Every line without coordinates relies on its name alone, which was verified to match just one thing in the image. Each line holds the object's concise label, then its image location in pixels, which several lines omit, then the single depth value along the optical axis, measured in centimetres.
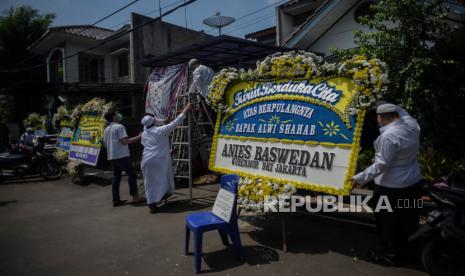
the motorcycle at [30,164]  1073
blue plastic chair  379
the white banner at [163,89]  830
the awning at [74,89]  1256
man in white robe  634
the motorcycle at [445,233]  310
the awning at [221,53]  724
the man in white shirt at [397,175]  352
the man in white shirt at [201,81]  638
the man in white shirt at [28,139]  1219
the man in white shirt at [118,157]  701
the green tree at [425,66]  561
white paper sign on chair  402
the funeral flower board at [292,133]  381
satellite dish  1226
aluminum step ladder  734
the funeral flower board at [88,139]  928
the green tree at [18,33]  2231
